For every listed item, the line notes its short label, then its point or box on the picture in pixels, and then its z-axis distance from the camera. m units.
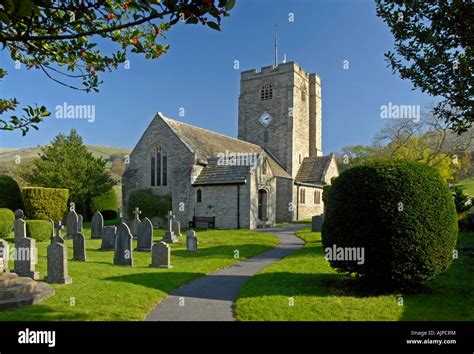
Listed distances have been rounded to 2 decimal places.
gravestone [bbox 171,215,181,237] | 19.22
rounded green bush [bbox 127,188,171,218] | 27.19
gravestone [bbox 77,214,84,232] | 19.31
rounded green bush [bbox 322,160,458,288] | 7.27
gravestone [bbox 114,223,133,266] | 11.38
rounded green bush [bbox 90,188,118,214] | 34.50
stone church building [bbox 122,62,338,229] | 25.23
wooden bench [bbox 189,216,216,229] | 25.39
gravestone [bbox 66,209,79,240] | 18.95
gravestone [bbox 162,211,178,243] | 17.00
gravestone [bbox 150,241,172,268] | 11.00
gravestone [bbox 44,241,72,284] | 8.58
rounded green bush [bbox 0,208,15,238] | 17.41
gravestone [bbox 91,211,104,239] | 19.15
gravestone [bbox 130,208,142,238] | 17.66
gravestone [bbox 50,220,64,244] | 9.15
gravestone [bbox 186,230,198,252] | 14.17
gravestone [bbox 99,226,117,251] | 14.70
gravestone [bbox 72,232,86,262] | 11.71
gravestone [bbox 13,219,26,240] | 13.95
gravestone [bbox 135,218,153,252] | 14.42
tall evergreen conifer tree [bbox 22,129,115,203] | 31.23
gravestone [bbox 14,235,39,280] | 8.92
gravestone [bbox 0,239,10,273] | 8.41
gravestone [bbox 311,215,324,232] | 21.21
